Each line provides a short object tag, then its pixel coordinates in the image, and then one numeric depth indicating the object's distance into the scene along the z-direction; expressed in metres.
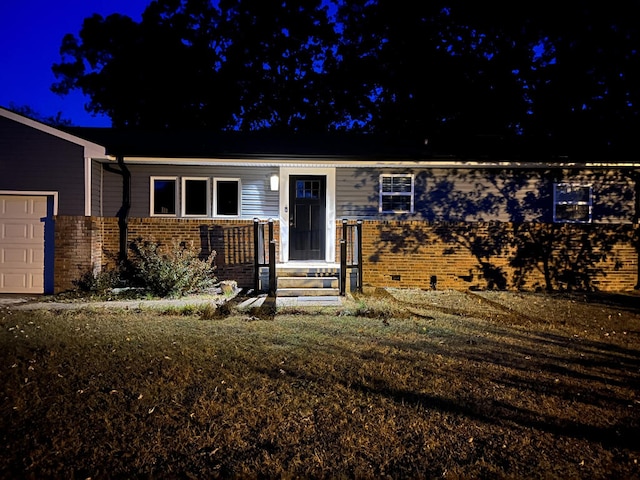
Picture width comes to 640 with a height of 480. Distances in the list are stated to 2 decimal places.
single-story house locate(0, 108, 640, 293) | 10.30
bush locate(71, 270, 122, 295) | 9.02
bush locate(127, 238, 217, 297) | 8.64
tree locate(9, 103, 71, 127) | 29.31
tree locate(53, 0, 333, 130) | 26.67
